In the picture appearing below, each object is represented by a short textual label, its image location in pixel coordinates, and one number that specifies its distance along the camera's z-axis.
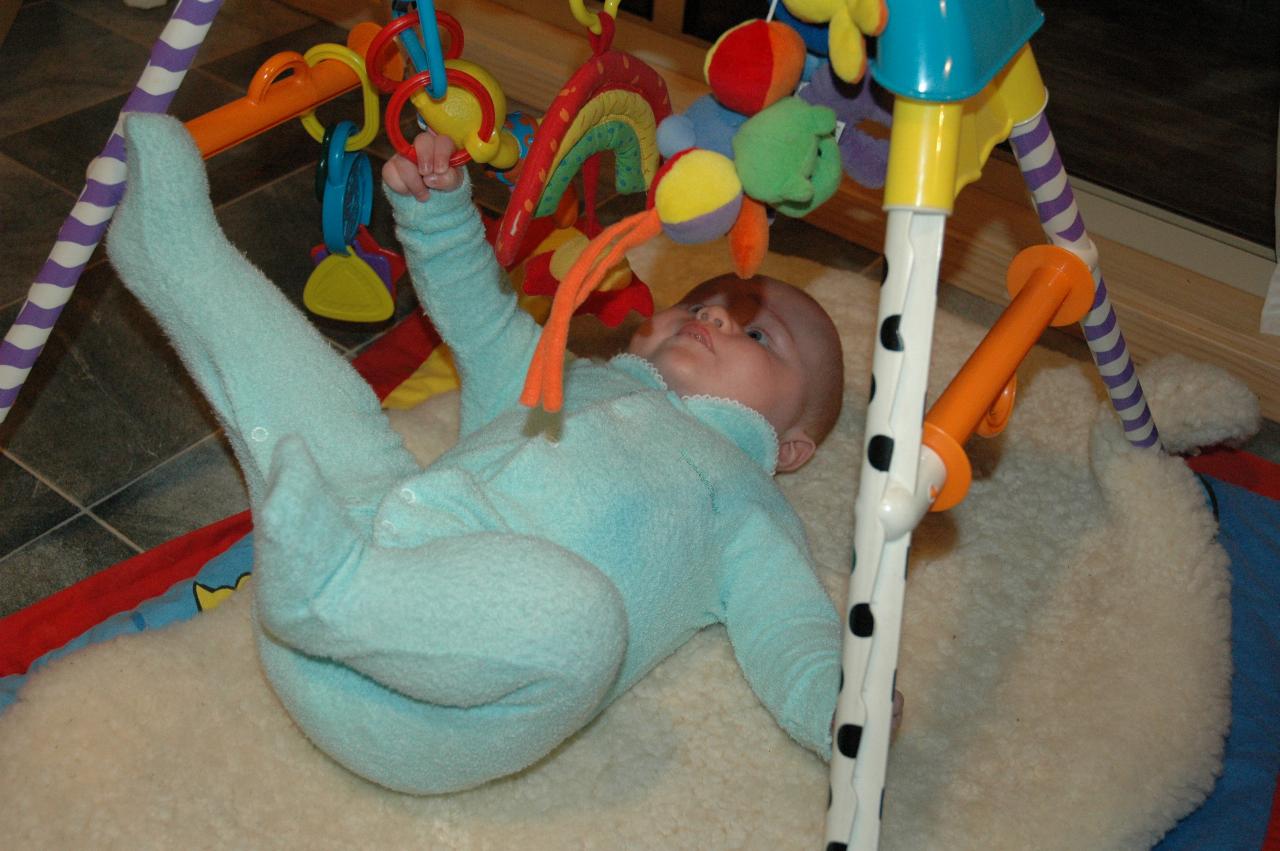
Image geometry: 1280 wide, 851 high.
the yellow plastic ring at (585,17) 0.91
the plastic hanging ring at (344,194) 1.19
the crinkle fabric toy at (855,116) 0.79
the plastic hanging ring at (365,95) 1.07
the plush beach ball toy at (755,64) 0.75
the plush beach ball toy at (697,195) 0.73
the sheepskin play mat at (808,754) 0.90
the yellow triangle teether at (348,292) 1.33
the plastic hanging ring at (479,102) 0.98
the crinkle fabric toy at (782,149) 0.74
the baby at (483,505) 0.74
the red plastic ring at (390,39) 0.99
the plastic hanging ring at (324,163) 1.20
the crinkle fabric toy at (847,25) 0.68
